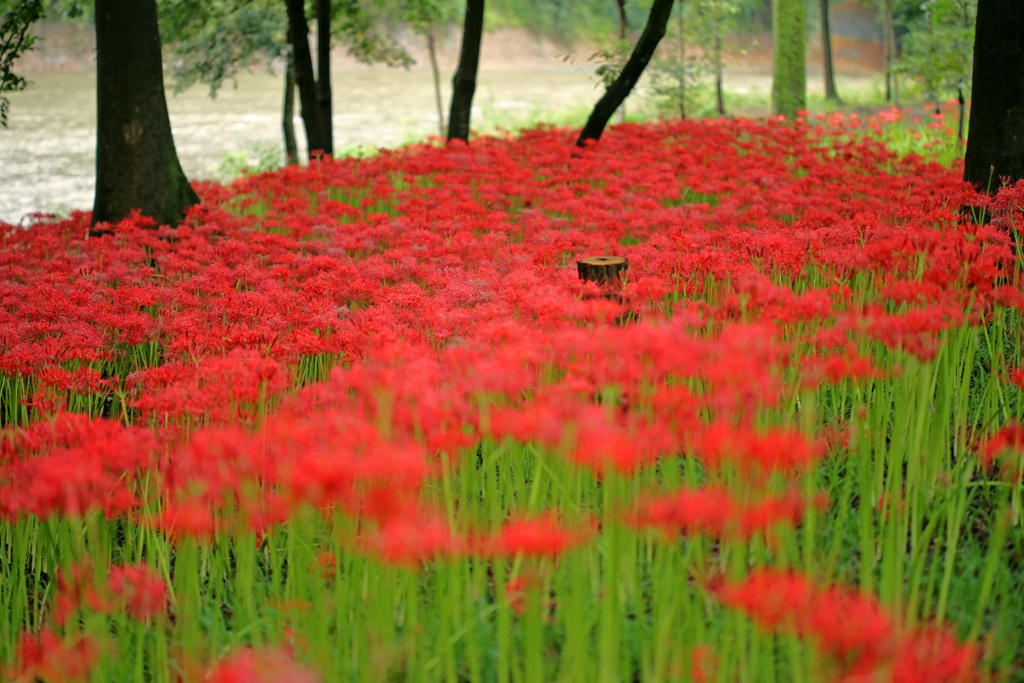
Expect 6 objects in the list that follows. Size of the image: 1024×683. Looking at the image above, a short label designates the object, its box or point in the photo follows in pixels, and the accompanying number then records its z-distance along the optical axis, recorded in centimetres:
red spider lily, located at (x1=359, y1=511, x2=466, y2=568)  361
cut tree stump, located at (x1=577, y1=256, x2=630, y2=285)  794
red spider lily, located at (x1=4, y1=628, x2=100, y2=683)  372
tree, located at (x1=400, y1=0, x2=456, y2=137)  3162
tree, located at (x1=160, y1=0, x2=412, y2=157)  2503
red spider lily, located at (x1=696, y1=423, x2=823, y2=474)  386
